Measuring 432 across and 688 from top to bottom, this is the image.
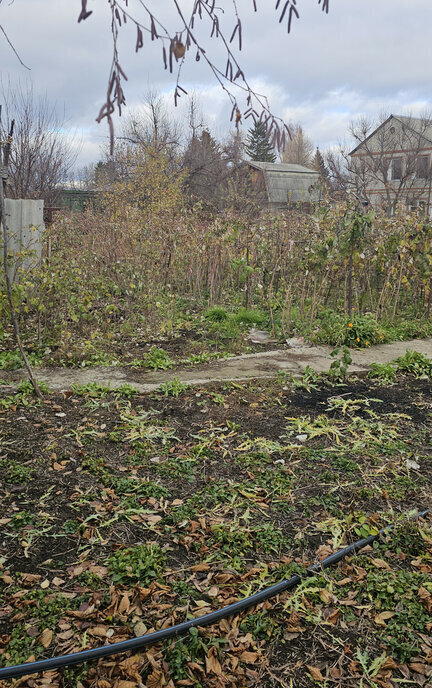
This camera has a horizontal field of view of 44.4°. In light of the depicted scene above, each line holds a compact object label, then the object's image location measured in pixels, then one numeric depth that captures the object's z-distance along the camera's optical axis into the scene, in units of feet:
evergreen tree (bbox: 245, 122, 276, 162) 121.69
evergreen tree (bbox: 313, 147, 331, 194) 99.17
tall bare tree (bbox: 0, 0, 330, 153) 3.40
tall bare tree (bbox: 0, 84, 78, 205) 39.06
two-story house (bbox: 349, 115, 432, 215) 80.53
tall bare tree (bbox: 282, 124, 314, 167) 152.15
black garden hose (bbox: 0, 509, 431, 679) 5.23
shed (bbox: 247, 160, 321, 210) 97.25
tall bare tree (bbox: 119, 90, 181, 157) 70.90
